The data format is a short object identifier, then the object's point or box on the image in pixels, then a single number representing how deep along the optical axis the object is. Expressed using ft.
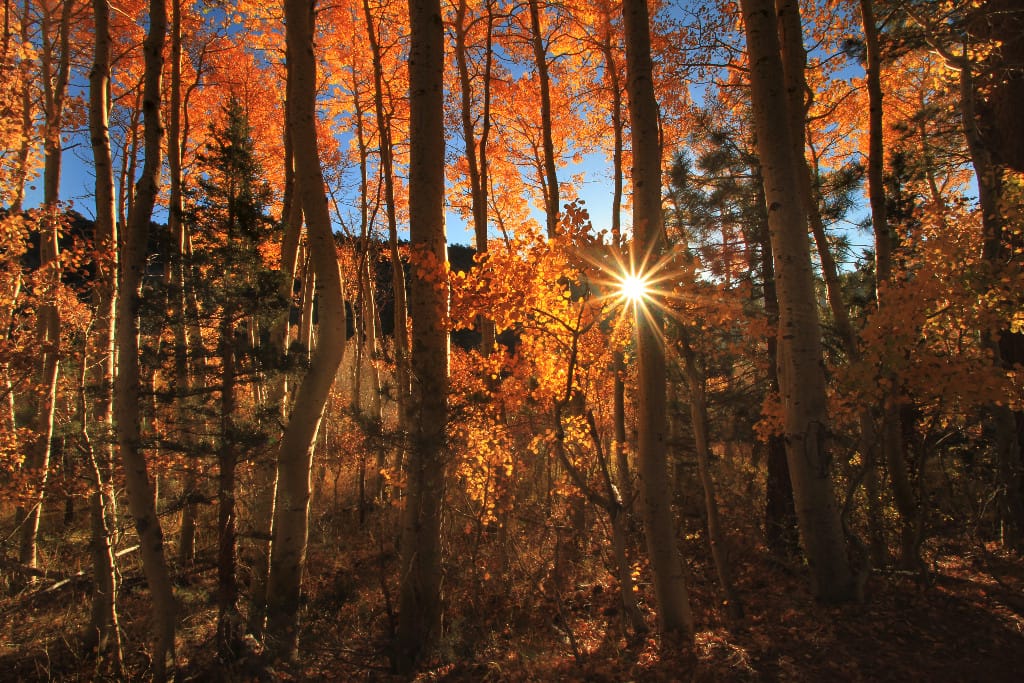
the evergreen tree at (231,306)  18.20
